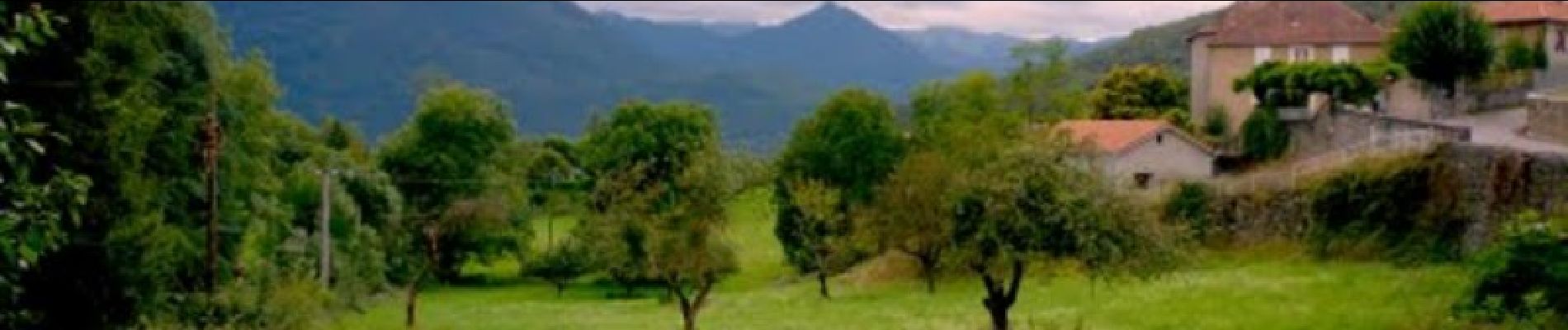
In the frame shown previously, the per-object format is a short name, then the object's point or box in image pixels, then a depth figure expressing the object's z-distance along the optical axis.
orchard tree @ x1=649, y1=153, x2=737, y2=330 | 36.81
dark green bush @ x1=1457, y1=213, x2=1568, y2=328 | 25.30
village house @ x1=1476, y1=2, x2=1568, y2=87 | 64.69
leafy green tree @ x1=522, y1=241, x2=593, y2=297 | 73.12
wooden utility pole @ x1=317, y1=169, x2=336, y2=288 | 56.00
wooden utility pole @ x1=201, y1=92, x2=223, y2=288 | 35.06
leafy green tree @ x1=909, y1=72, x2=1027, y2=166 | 59.59
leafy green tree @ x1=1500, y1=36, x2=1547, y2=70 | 63.19
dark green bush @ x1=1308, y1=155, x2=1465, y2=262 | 40.28
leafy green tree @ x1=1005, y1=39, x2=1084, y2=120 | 84.44
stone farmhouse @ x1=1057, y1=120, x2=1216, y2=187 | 59.44
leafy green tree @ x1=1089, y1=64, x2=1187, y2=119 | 75.25
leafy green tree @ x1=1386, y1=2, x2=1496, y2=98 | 60.06
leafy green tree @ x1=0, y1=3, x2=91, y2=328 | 7.21
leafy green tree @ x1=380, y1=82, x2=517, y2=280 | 78.12
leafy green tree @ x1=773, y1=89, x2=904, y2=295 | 68.94
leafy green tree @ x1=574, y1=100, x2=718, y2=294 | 78.62
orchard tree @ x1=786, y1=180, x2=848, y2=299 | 57.91
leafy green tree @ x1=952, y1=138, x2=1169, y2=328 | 28.55
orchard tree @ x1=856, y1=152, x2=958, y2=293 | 32.87
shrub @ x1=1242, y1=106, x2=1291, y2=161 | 58.97
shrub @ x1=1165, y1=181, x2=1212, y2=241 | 48.03
